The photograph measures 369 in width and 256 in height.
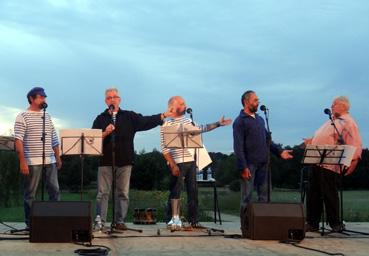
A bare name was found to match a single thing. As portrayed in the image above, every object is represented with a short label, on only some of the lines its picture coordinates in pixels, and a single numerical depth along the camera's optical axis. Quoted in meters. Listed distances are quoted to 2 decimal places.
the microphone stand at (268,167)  8.56
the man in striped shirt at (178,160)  8.92
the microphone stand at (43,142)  8.38
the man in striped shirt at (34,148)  8.52
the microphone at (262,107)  8.46
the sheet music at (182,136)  8.45
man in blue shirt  8.80
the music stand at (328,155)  8.66
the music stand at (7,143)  8.63
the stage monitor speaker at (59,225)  7.37
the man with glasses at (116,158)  8.99
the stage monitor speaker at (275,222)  7.79
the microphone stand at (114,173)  8.61
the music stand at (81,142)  8.32
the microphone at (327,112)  8.74
